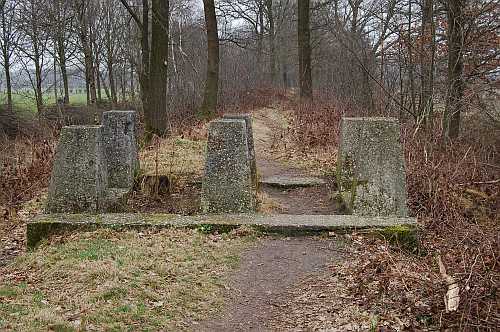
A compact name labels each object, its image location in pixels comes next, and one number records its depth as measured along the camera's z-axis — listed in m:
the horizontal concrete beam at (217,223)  6.88
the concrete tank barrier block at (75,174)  7.70
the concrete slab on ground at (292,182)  10.23
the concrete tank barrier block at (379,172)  7.62
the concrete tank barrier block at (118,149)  9.66
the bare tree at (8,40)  21.99
